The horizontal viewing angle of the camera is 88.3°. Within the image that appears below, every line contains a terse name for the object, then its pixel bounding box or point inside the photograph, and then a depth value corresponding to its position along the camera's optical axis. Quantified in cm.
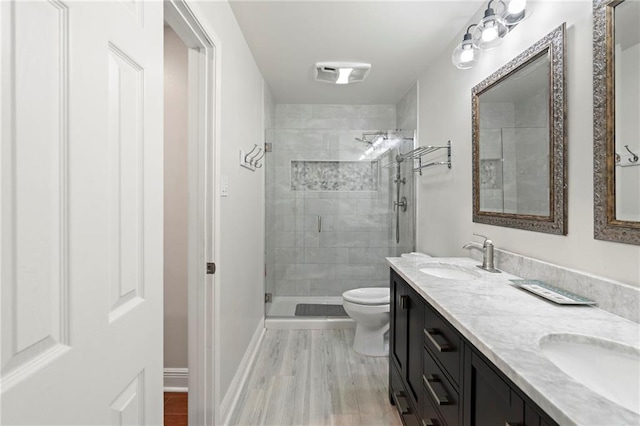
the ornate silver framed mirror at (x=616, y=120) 101
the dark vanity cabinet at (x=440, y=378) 80
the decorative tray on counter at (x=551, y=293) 113
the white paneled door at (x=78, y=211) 48
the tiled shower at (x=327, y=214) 355
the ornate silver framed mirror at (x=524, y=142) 135
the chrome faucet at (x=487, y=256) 171
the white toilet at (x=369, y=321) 256
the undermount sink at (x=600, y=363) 79
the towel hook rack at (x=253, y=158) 225
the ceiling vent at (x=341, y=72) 271
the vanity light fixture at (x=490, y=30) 150
